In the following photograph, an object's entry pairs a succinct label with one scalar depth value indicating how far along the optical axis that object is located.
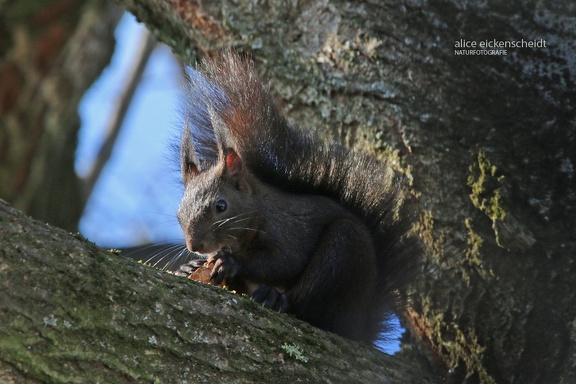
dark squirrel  6.26
